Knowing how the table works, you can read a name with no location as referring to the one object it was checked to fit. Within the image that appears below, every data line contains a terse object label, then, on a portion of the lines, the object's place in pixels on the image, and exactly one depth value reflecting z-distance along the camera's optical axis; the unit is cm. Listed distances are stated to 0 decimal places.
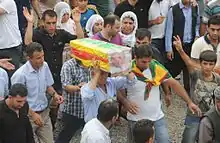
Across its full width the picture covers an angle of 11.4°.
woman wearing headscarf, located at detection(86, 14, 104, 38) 1705
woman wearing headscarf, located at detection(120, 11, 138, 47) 1670
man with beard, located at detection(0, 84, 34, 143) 1192
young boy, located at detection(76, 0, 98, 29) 1803
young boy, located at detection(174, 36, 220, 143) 1323
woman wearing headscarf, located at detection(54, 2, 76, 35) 1720
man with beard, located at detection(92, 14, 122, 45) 1477
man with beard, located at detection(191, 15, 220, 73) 1498
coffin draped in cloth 1167
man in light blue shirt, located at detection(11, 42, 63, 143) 1334
